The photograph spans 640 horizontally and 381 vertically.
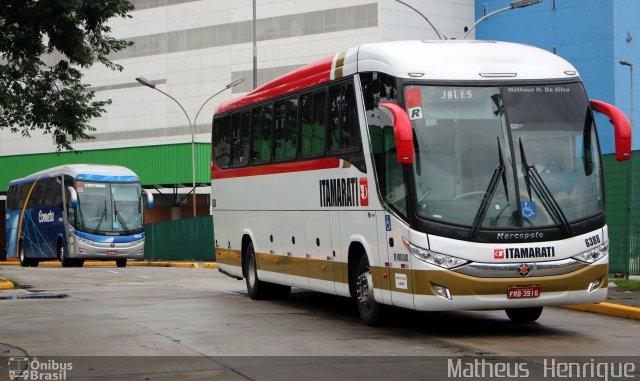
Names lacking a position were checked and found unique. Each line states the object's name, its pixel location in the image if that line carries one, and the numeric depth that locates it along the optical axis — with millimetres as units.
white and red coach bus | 13172
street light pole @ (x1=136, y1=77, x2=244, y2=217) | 49094
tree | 17991
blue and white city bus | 43000
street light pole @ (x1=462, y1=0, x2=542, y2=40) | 35938
